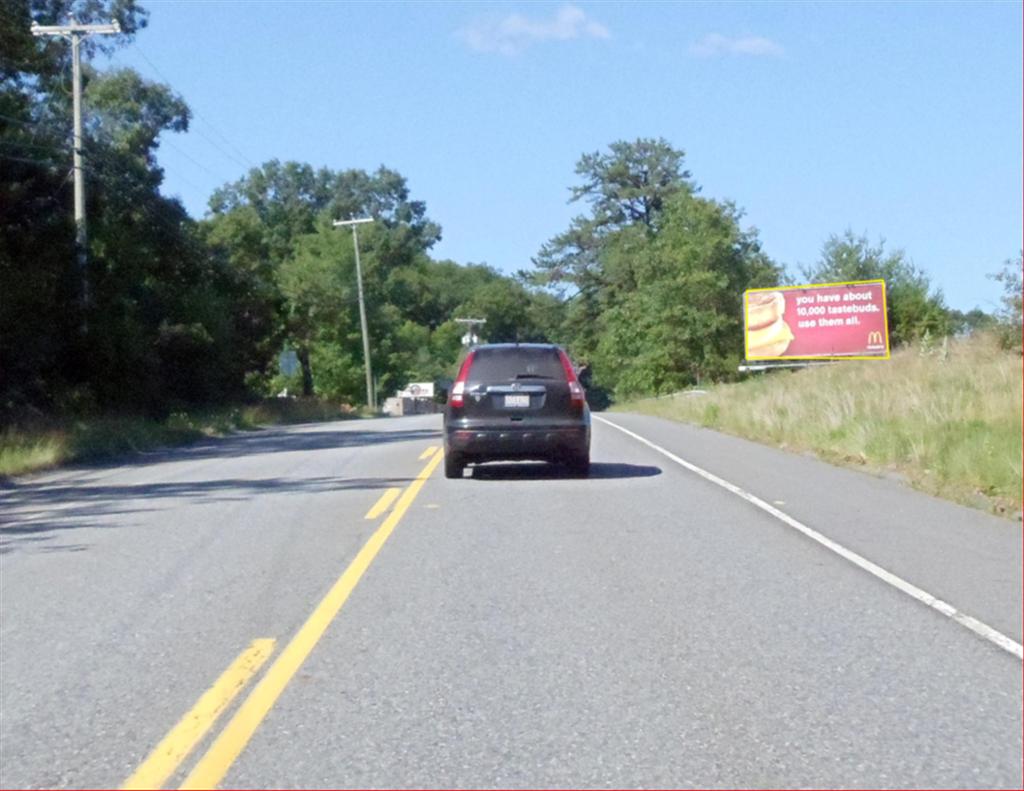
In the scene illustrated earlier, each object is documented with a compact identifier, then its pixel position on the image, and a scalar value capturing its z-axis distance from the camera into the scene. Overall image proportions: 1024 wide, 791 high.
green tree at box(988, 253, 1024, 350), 30.78
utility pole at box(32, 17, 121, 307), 32.53
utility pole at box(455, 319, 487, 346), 85.66
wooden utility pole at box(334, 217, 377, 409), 63.92
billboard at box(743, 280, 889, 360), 49.25
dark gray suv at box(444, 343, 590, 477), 17.66
